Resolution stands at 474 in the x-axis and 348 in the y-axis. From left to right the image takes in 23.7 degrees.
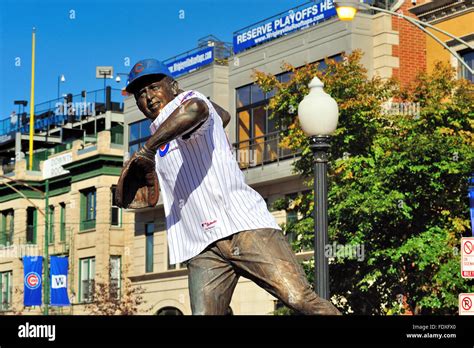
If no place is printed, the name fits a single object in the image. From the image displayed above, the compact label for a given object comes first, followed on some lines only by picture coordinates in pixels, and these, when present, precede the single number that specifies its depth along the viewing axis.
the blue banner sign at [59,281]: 46.50
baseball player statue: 6.63
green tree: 24.72
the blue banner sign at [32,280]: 47.66
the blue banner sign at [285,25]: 40.19
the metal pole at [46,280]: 44.87
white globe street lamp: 12.33
